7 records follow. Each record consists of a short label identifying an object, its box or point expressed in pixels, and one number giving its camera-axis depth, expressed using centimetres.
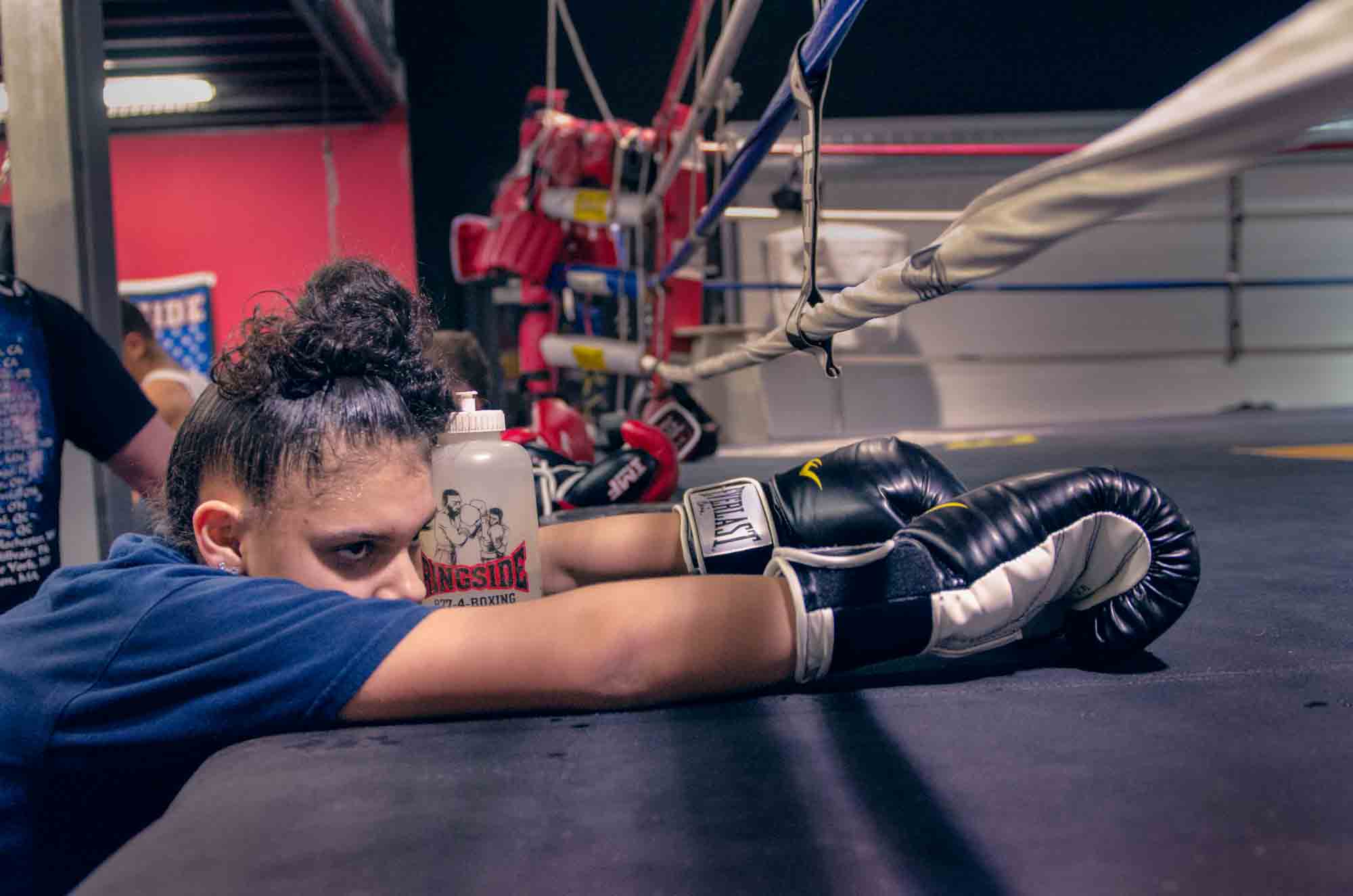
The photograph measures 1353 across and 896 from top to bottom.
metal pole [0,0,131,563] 152
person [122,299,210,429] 241
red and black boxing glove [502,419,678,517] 168
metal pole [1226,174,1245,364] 426
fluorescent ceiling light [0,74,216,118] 446
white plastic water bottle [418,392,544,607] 78
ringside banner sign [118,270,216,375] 496
